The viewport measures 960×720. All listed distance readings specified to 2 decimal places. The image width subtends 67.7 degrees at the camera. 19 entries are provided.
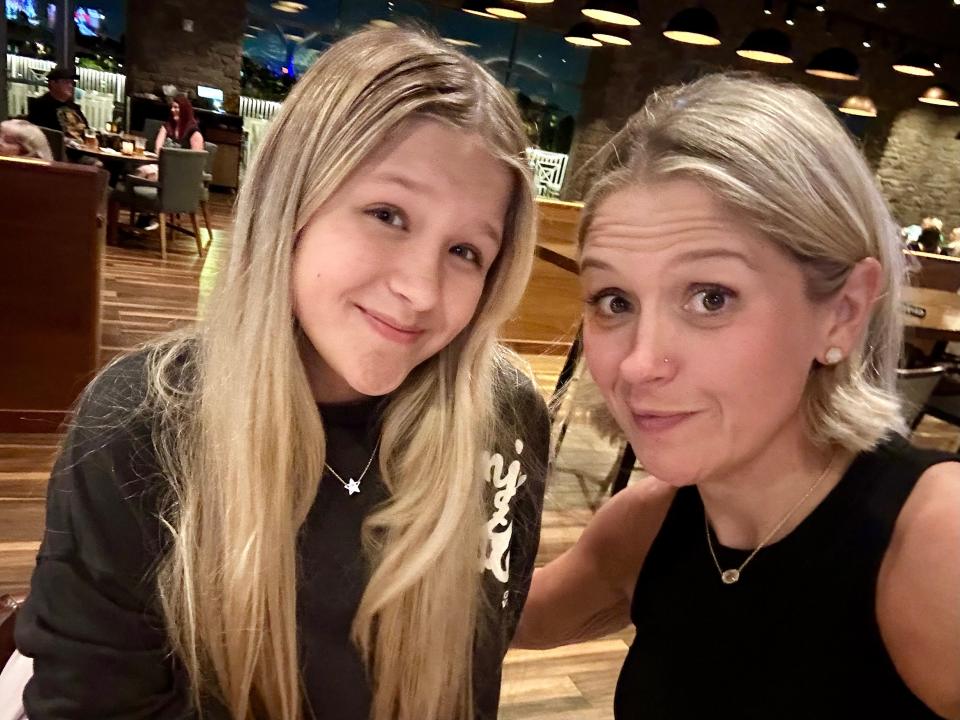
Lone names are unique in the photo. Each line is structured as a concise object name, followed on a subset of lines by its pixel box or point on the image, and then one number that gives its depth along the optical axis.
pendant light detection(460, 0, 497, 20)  6.54
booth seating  2.99
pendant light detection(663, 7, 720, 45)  6.00
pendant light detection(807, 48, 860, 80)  6.67
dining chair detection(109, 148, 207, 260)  5.80
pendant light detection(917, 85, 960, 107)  8.15
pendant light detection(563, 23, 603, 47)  6.83
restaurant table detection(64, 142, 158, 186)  6.18
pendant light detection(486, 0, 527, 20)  6.45
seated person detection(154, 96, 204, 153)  6.84
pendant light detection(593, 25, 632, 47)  6.65
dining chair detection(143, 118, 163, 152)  8.15
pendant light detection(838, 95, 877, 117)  9.17
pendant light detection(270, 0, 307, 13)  9.36
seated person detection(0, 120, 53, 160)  4.45
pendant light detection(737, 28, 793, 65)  6.27
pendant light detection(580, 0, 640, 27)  5.49
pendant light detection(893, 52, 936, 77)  6.81
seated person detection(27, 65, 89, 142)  6.57
